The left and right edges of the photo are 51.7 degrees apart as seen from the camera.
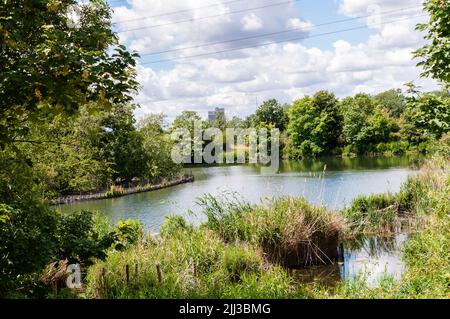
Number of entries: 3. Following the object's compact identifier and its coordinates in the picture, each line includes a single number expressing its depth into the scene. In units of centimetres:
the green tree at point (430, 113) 628
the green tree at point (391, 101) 5802
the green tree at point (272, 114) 5788
